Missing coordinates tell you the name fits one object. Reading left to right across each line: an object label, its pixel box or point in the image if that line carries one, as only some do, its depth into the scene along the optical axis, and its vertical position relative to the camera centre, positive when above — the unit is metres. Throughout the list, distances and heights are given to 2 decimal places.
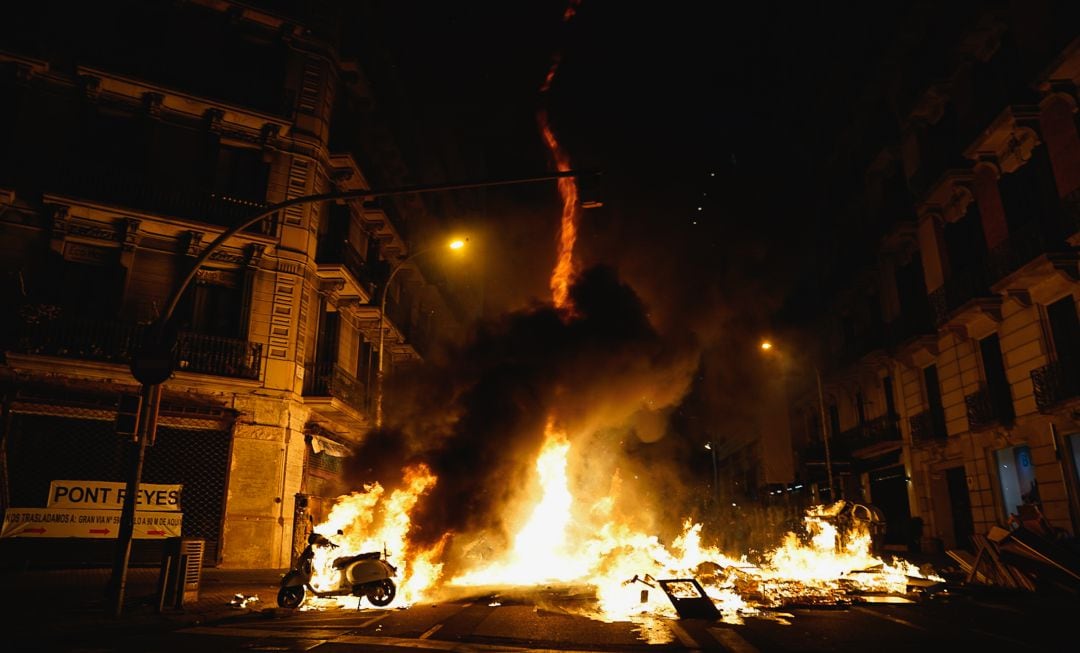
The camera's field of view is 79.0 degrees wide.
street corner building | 16.77 +7.13
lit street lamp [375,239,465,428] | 19.11 +3.81
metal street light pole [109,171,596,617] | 9.91 +2.27
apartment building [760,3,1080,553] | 17.64 +7.66
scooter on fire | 10.81 -0.98
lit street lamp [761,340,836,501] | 27.73 +3.04
